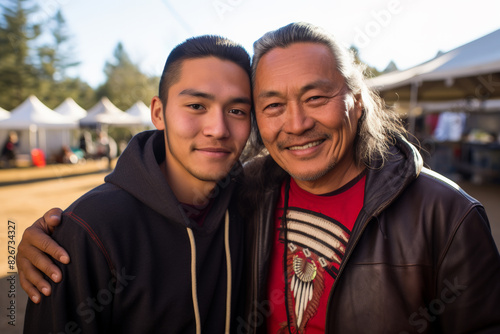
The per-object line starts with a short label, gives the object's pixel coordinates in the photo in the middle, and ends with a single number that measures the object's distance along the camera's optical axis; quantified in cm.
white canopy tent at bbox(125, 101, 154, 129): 1856
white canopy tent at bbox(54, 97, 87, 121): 1886
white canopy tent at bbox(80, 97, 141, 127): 1584
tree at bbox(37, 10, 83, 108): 3141
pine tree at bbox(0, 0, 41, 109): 2723
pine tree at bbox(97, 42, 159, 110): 3225
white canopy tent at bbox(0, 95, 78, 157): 1578
